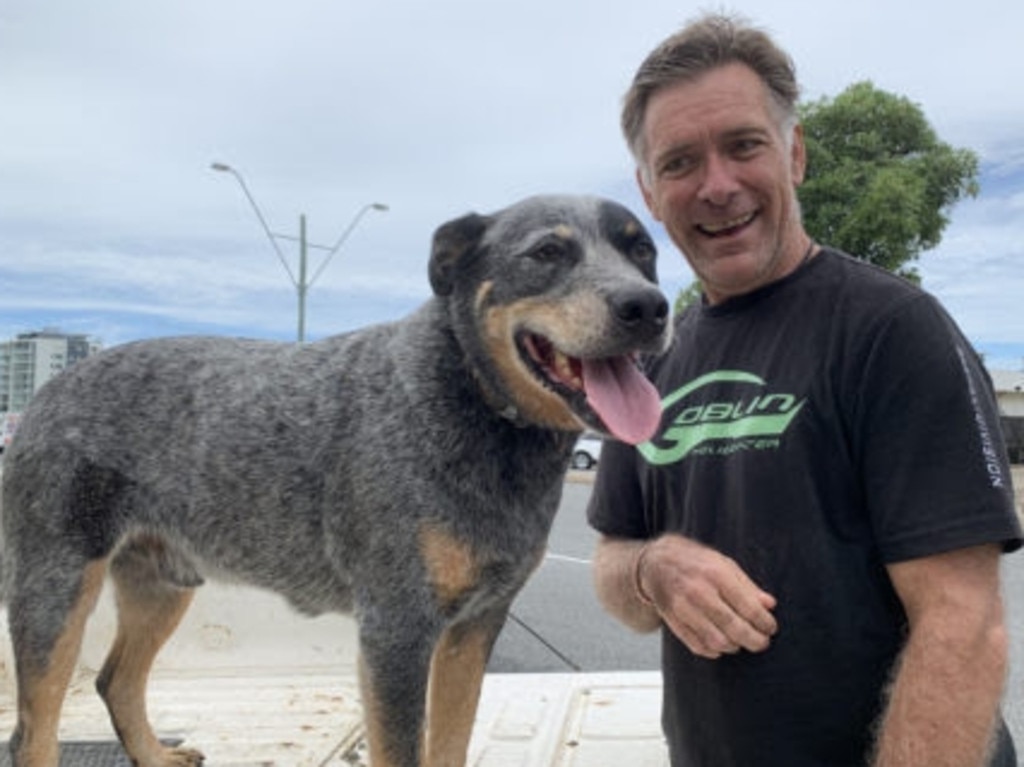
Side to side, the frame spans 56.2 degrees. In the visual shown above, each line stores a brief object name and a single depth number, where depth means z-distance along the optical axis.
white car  29.38
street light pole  20.34
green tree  23.78
